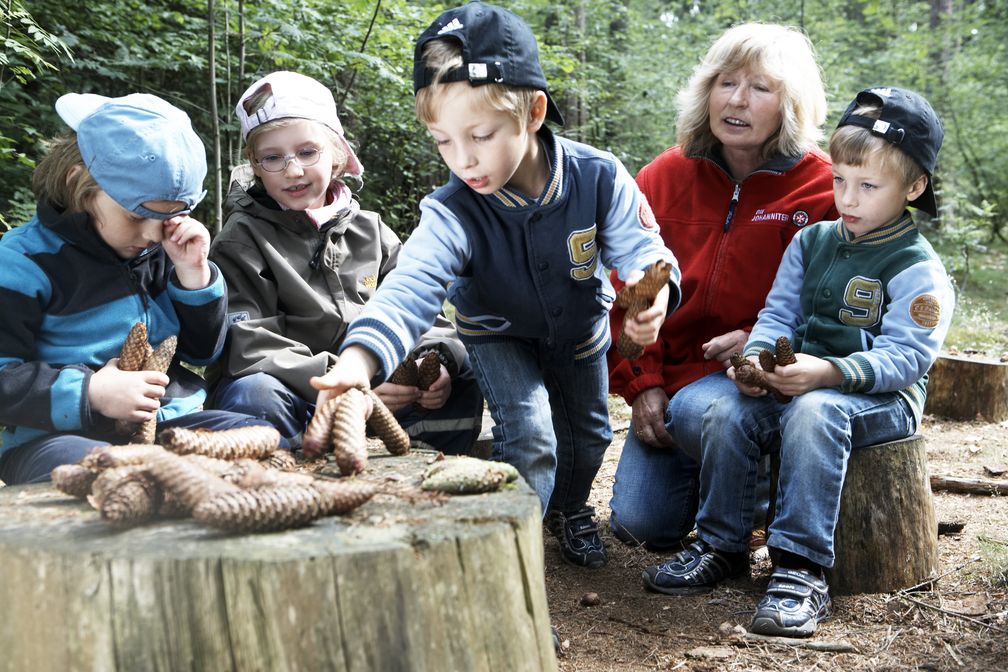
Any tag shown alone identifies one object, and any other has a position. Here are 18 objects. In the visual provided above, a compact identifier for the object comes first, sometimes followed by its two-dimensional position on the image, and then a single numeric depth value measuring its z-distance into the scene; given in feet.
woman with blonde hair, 10.40
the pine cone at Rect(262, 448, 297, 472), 6.25
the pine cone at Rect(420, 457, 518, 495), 5.61
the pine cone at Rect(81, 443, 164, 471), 5.51
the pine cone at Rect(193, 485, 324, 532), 4.72
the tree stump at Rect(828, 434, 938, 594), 9.09
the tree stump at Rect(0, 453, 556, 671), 4.49
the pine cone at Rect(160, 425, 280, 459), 5.90
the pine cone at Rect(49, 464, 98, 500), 5.54
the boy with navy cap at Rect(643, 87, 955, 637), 8.81
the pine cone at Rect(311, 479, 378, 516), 5.04
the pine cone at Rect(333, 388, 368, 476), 5.96
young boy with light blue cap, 7.62
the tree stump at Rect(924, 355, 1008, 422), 17.61
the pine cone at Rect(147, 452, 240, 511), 4.96
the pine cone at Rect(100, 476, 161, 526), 4.90
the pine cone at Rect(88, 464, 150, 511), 5.08
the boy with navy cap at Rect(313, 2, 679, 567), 7.35
